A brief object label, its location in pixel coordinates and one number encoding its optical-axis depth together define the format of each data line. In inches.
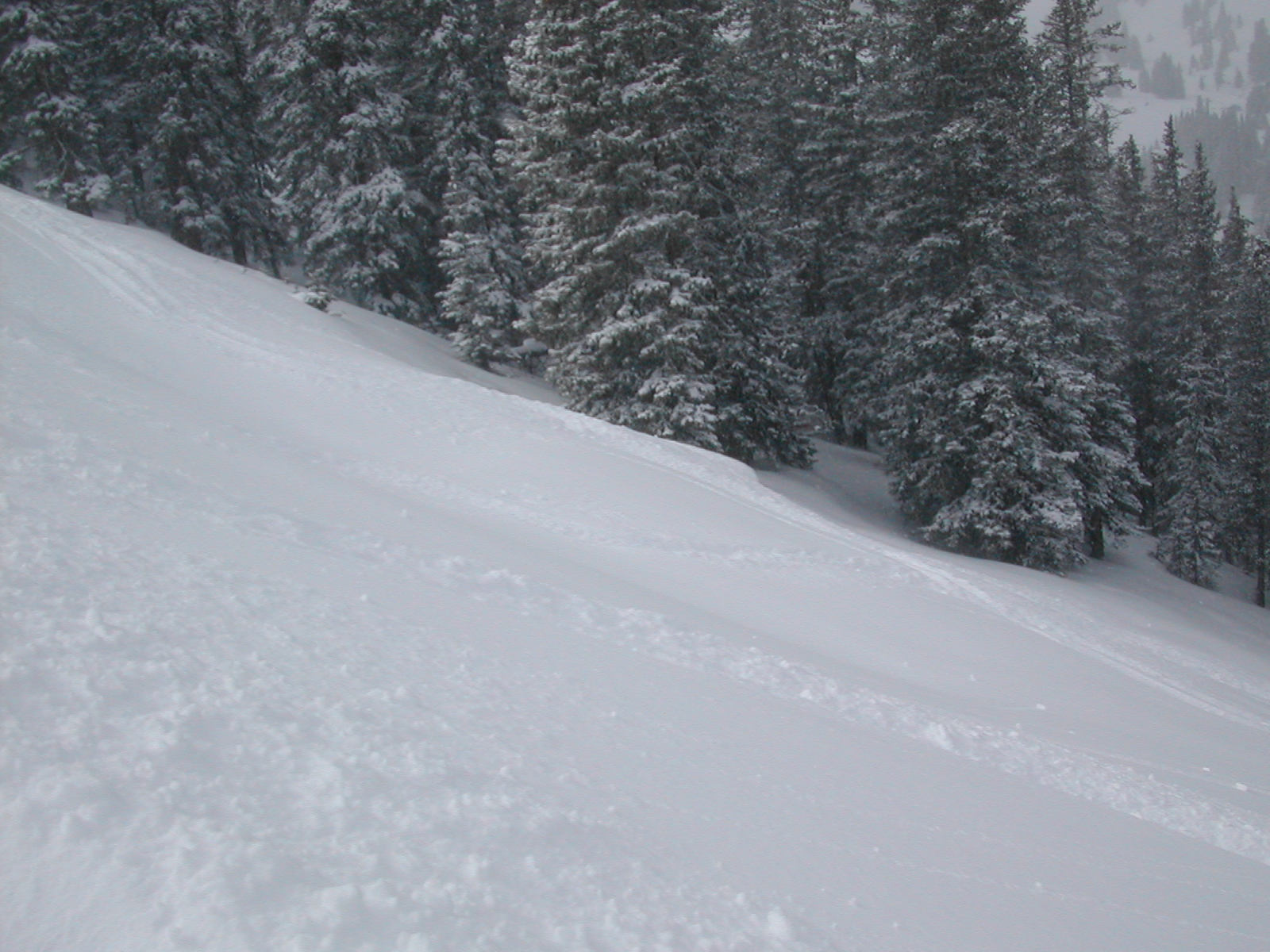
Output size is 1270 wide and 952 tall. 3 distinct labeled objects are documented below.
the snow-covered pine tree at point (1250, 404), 1029.2
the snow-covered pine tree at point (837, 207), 906.7
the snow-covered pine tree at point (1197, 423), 1026.7
